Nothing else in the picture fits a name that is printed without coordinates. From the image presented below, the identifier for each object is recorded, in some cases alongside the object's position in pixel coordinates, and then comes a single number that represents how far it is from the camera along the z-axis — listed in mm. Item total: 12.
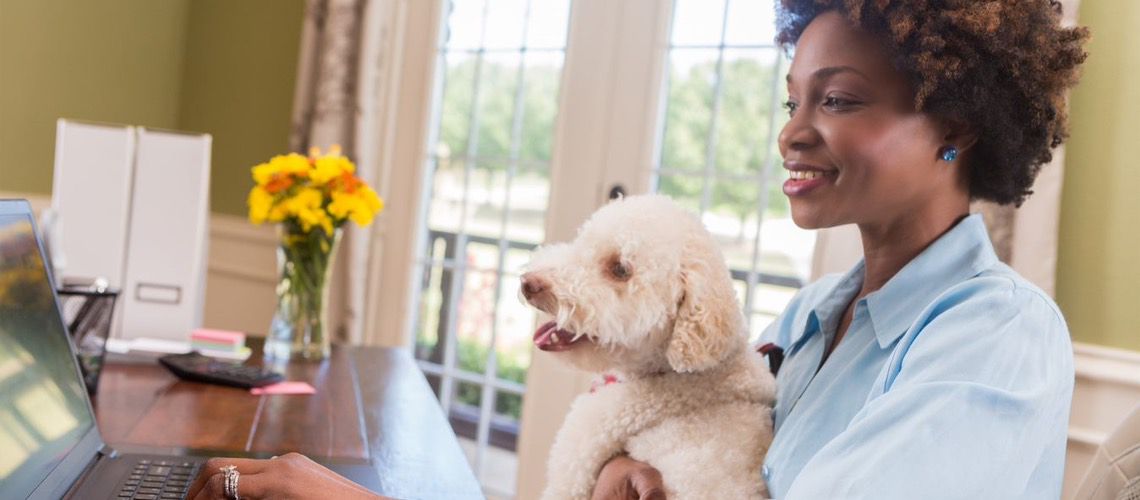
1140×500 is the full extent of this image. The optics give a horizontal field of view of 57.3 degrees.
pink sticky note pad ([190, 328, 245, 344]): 2084
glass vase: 2146
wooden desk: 1413
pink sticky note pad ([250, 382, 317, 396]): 1797
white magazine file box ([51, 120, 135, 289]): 2002
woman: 928
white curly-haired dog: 1270
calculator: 1813
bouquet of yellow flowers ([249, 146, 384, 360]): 2125
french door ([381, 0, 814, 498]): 3188
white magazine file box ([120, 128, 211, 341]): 2047
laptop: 1030
